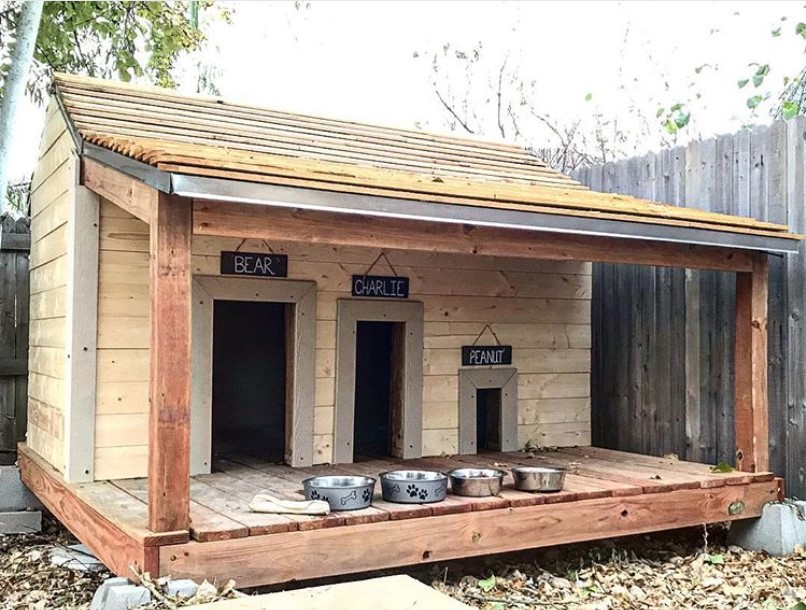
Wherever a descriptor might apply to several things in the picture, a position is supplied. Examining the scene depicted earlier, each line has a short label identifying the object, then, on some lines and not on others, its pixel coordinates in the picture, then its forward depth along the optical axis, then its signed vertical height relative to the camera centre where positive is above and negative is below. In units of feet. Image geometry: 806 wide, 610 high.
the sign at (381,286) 19.89 +0.91
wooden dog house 12.39 +0.00
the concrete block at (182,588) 11.49 -3.41
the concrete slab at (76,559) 16.10 -4.36
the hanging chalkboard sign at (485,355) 21.44 -0.68
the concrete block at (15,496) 19.81 -3.82
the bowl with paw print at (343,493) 13.84 -2.61
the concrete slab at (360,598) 7.13 -2.26
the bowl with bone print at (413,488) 14.60 -2.67
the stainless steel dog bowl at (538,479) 15.94 -2.72
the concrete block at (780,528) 18.15 -4.11
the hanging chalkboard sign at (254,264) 18.31 +1.29
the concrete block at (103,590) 11.51 -3.46
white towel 13.37 -2.74
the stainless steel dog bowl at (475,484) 15.33 -2.72
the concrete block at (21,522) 19.33 -4.31
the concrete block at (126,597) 11.21 -3.45
